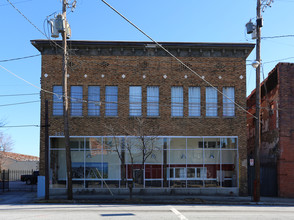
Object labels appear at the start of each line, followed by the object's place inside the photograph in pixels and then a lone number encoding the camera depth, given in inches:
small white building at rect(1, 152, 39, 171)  2138.3
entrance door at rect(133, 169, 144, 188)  884.0
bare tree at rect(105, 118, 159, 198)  882.8
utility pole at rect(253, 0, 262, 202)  762.8
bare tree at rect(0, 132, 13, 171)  1936.3
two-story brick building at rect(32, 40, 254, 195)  893.8
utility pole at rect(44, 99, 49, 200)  765.9
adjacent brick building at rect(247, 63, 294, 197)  880.9
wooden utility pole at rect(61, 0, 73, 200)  765.3
